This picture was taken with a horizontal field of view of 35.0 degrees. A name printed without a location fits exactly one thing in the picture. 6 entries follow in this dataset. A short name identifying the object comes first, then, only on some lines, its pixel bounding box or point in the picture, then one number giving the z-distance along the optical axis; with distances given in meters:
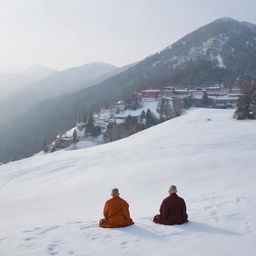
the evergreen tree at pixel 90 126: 104.00
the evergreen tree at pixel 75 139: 98.06
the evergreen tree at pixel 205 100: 111.49
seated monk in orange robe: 11.25
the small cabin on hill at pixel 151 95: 127.10
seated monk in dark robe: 11.22
